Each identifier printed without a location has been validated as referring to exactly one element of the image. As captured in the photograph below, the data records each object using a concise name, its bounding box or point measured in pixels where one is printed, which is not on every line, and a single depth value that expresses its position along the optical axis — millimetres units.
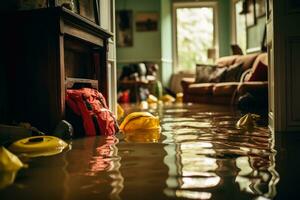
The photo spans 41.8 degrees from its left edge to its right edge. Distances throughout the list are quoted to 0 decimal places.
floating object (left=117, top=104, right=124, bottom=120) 4921
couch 5874
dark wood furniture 2953
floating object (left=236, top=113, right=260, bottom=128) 3678
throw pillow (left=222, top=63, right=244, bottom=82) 7402
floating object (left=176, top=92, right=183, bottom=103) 9536
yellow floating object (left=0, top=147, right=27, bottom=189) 1804
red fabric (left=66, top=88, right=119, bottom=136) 3152
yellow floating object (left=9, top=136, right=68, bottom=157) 2305
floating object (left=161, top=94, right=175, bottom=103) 9367
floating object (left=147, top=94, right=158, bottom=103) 8750
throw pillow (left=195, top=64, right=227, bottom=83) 7923
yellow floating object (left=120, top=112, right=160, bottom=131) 3545
